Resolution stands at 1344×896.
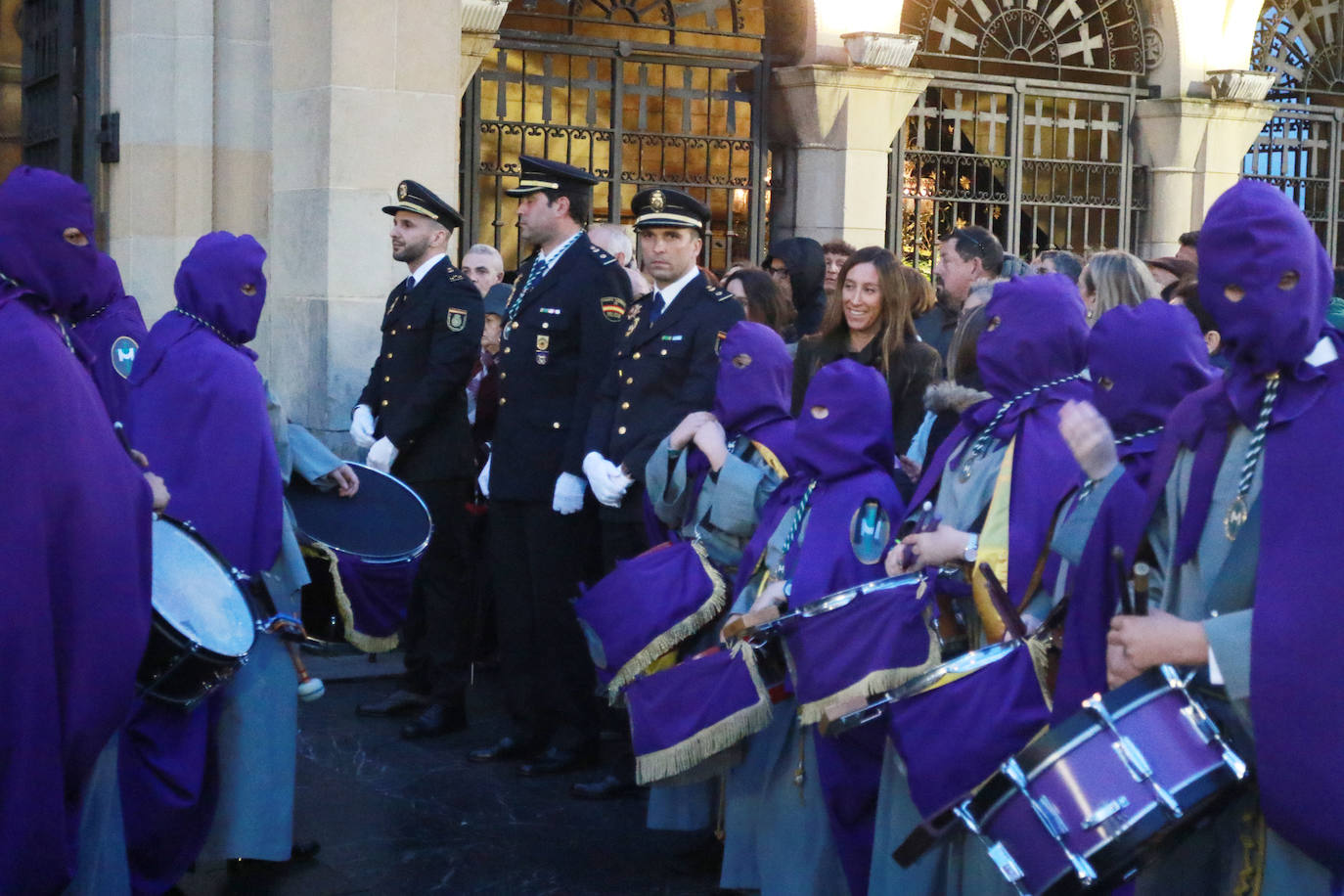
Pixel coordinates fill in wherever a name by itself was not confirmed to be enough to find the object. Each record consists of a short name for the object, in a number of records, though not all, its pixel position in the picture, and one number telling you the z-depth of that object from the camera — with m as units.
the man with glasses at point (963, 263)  7.29
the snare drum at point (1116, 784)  2.56
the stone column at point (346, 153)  8.07
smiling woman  5.62
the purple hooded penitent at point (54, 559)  3.44
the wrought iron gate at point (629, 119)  9.96
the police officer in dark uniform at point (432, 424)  6.54
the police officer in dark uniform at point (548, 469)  6.06
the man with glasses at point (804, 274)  7.76
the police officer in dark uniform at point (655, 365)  5.62
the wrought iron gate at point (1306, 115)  13.01
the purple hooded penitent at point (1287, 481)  2.55
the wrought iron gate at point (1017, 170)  11.47
